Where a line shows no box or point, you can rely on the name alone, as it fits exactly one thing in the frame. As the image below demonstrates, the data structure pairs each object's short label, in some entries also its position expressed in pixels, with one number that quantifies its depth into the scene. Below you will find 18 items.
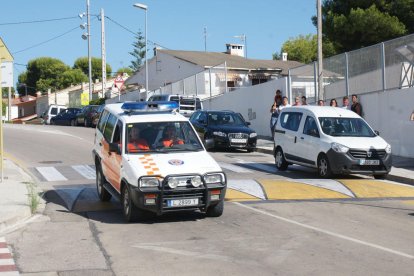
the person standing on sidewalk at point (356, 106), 21.18
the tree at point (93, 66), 113.50
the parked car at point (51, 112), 48.53
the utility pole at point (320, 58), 22.37
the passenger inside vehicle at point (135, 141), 10.36
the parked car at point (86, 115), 40.46
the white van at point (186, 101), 34.30
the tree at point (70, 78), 106.68
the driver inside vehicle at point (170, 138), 10.57
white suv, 9.41
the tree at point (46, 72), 107.19
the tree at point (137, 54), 97.44
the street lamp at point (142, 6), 43.45
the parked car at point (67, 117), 44.25
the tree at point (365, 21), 33.41
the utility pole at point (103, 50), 50.25
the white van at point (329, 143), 14.81
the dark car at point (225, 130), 22.44
